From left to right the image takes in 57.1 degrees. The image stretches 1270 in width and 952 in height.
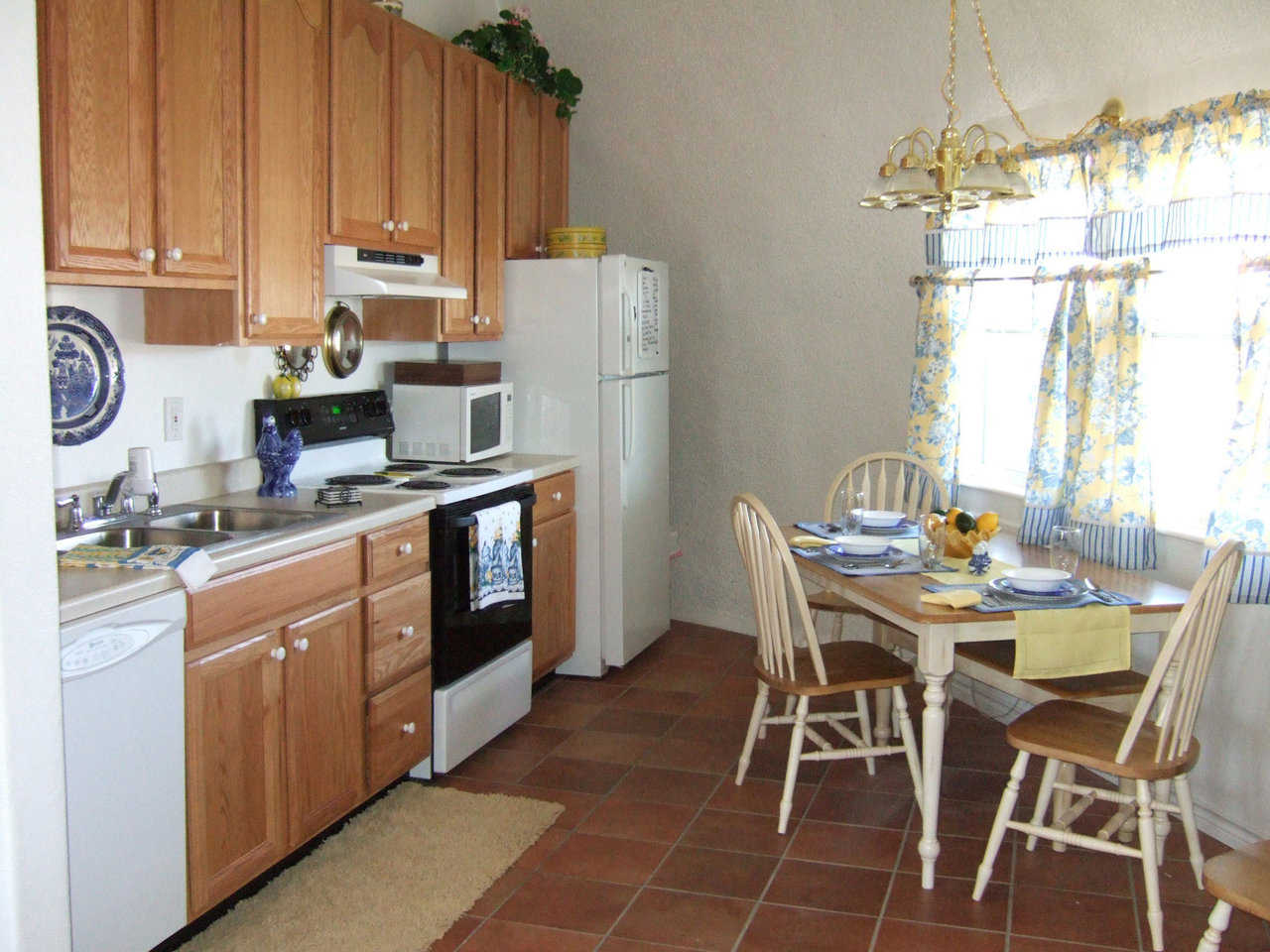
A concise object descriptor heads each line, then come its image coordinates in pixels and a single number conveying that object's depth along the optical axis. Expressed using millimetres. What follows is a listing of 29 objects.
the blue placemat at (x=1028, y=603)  2871
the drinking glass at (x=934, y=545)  3275
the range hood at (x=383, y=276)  3471
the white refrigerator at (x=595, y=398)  4422
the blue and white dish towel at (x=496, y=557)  3680
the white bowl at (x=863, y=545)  3391
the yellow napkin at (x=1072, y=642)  2822
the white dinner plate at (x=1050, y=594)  2941
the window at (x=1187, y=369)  3375
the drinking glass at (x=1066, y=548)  3061
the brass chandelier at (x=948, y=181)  2834
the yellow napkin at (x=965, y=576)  3158
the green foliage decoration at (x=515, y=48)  4336
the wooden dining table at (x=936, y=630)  2850
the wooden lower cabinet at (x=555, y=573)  4238
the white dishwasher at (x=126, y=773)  2188
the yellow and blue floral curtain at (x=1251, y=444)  2938
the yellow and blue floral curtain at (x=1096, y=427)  3410
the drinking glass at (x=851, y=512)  3656
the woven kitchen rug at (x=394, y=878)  2656
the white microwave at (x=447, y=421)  4172
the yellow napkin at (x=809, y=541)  3566
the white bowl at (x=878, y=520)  3758
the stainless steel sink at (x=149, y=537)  2824
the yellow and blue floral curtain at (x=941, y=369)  4184
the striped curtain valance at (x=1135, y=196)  3004
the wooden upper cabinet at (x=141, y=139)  2406
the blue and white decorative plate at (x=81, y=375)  2799
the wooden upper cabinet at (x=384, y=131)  3430
